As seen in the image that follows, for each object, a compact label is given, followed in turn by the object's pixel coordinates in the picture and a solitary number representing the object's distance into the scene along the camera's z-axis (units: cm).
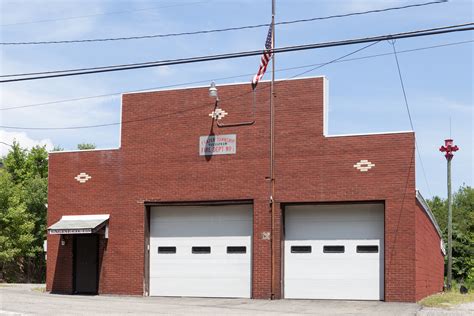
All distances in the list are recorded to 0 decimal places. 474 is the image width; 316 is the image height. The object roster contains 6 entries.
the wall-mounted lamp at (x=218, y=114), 2430
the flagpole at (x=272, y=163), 2334
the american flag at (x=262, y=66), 2381
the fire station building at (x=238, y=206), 2264
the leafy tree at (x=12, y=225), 3975
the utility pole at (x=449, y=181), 3456
